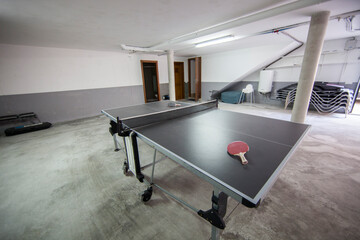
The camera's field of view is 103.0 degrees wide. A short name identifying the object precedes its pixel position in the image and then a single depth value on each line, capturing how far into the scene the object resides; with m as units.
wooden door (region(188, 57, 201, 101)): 8.18
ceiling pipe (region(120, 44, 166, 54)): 4.83
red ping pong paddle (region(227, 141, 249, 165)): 1.06
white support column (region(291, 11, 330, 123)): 2.65
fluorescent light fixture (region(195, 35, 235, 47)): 4.05
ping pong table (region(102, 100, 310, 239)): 0.90
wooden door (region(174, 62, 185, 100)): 8.36
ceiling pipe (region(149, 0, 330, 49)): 2.33
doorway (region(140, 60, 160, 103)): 8.98
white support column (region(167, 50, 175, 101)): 5.97
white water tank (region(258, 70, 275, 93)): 6.13
